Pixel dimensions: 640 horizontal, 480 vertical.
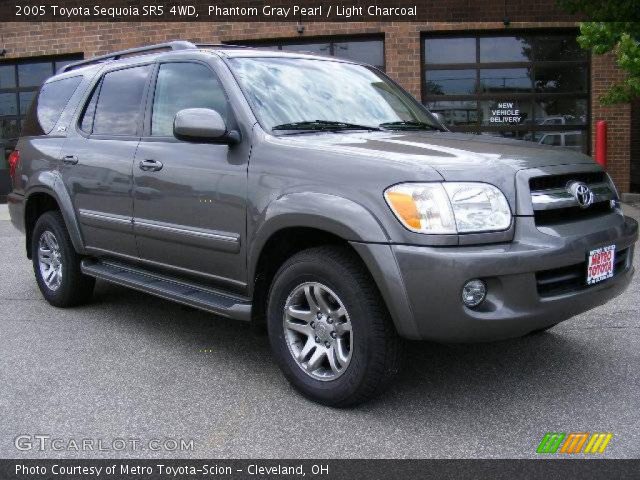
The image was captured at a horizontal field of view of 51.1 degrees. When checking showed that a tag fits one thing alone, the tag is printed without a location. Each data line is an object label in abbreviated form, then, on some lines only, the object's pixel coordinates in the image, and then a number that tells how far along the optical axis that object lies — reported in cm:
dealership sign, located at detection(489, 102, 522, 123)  1307
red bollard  1173
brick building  1288
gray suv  301
